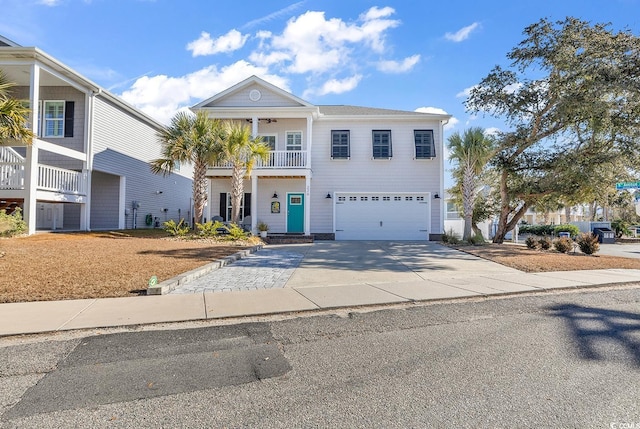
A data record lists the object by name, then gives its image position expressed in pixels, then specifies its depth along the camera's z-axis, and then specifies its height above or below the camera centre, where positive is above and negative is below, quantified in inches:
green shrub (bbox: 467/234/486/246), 611.5 -28.4
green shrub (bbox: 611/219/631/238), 1147.3 -9.1
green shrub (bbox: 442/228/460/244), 631.2 -25.7
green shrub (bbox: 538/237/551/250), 584.7 -31.7
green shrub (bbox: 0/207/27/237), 424.5 -6.6
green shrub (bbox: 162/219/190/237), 568.7 -14.9
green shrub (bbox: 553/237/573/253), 543.8 -31.7
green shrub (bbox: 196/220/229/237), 565.6 -12.1
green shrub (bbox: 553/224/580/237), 1064.2 -13.9
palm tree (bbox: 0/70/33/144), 379.9 +110.5
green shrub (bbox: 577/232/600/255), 528.1 -28.8
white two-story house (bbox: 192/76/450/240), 731.4 +90.3
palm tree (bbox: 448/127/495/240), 625.3 +122.4
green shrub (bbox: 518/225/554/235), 1178.0 -18.1
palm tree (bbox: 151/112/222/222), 574.2 +124.8
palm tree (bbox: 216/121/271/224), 587.8 +118.2
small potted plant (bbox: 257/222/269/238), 677.9 -13.7
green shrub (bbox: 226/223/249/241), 557.9 -20.0
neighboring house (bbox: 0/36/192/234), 495.5 +110.4
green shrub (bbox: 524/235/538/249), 597.9 -31.7
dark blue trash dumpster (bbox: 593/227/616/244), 964.0 -30.1
